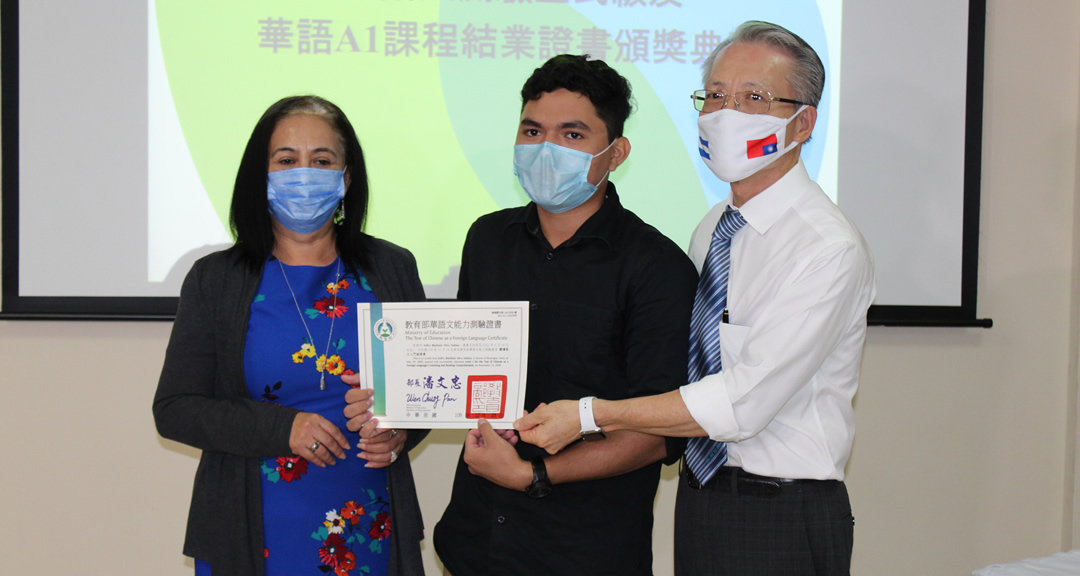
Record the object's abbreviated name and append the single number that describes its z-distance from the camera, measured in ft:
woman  5.70
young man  5.35
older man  5.07
